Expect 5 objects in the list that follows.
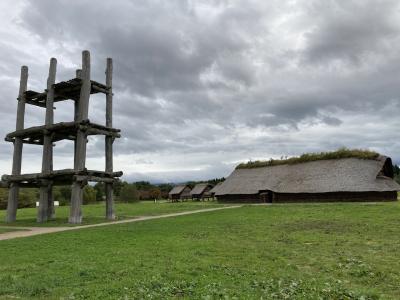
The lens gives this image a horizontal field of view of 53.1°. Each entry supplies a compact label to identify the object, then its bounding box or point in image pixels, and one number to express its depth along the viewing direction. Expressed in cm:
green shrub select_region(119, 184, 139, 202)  7350
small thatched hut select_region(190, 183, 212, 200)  8325
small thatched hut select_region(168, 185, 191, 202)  8688
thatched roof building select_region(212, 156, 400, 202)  4212
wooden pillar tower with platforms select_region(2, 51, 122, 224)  2695
